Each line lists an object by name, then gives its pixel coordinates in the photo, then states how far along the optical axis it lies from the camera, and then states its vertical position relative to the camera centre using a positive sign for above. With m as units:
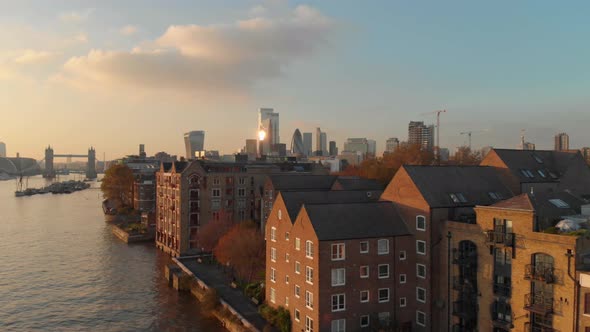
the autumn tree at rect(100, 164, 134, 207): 133.88 -7.18
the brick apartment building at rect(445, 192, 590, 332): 28.48 -7.45
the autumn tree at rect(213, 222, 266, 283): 53.88 -11.09
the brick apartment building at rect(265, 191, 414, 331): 36.03 -8.93
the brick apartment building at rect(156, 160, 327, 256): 75.69 -6.50
